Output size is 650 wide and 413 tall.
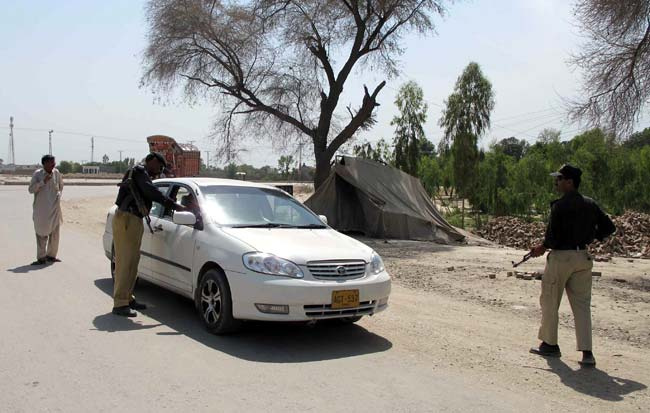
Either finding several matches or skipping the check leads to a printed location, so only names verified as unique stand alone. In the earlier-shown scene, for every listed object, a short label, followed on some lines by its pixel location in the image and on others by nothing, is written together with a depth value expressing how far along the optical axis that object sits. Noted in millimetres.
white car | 5629
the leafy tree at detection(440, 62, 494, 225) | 33281
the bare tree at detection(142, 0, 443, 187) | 21344
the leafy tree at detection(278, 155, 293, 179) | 70844
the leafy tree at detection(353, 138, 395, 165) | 31688
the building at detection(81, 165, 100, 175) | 114125
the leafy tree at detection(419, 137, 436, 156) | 61869
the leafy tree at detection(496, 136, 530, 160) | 76362
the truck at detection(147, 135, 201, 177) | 27139
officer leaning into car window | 6754
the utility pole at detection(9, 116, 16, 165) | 109812
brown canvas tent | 16153
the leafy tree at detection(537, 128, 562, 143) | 55312
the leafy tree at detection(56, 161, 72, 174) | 121631
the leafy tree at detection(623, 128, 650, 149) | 13412
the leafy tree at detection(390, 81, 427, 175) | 30219
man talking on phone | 10172
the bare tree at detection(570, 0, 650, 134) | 11922
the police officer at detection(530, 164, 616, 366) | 5566
